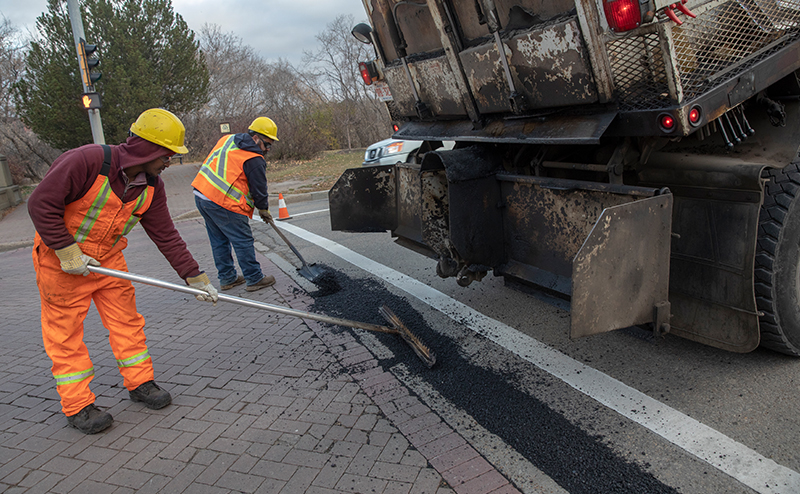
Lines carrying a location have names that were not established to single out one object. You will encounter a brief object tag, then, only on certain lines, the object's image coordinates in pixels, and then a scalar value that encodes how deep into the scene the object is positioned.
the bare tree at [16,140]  16.22
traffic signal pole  9.43
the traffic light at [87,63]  9.36
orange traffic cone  9.07
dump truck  2.51
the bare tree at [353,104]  22.70
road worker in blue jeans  4.88
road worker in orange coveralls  2.76
